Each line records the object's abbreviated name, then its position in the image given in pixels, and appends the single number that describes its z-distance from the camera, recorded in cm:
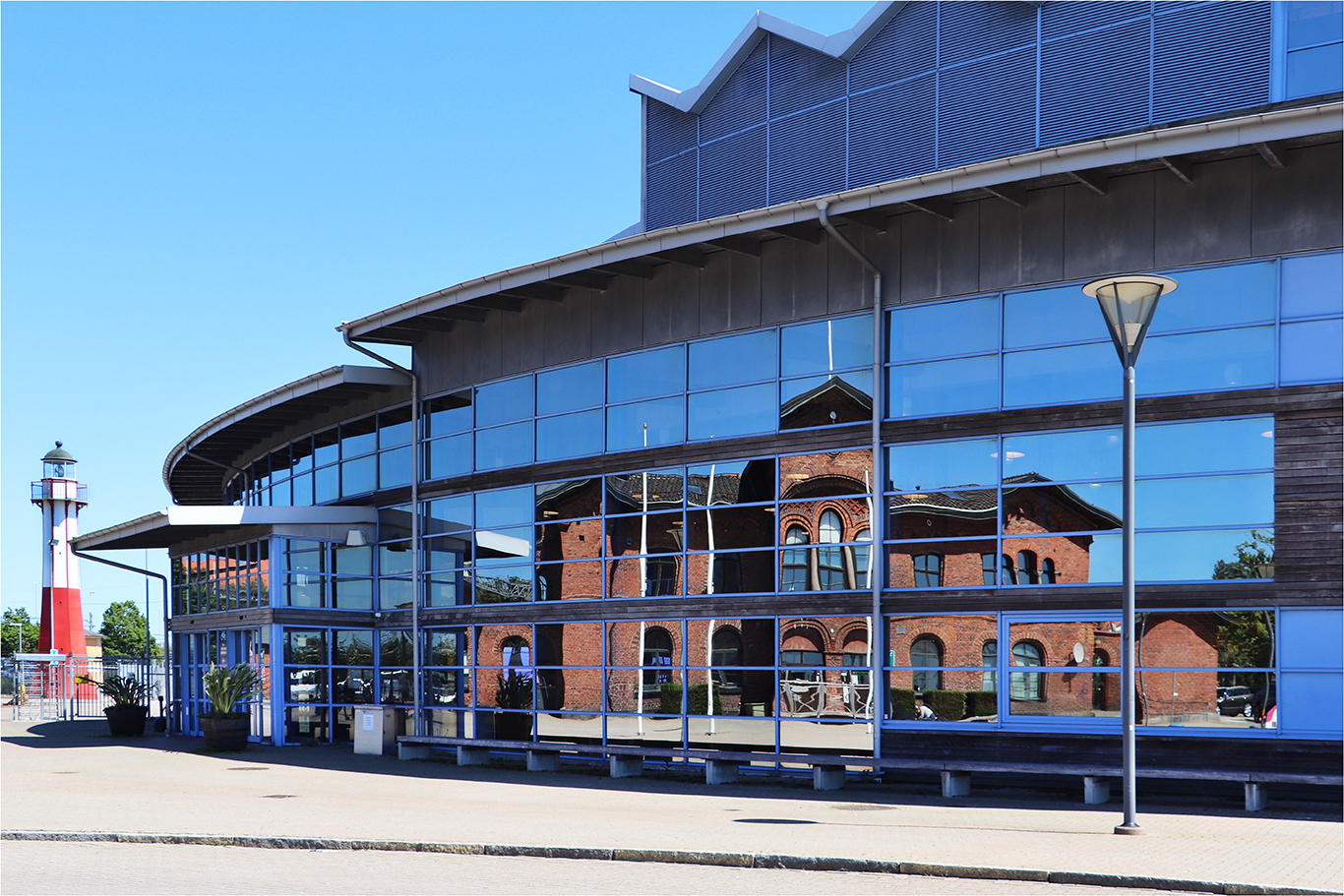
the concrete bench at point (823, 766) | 1496
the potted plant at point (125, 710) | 3014
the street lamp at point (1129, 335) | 1265
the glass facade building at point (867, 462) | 1586
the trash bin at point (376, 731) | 2431
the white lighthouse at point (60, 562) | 5659
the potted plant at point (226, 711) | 2511
